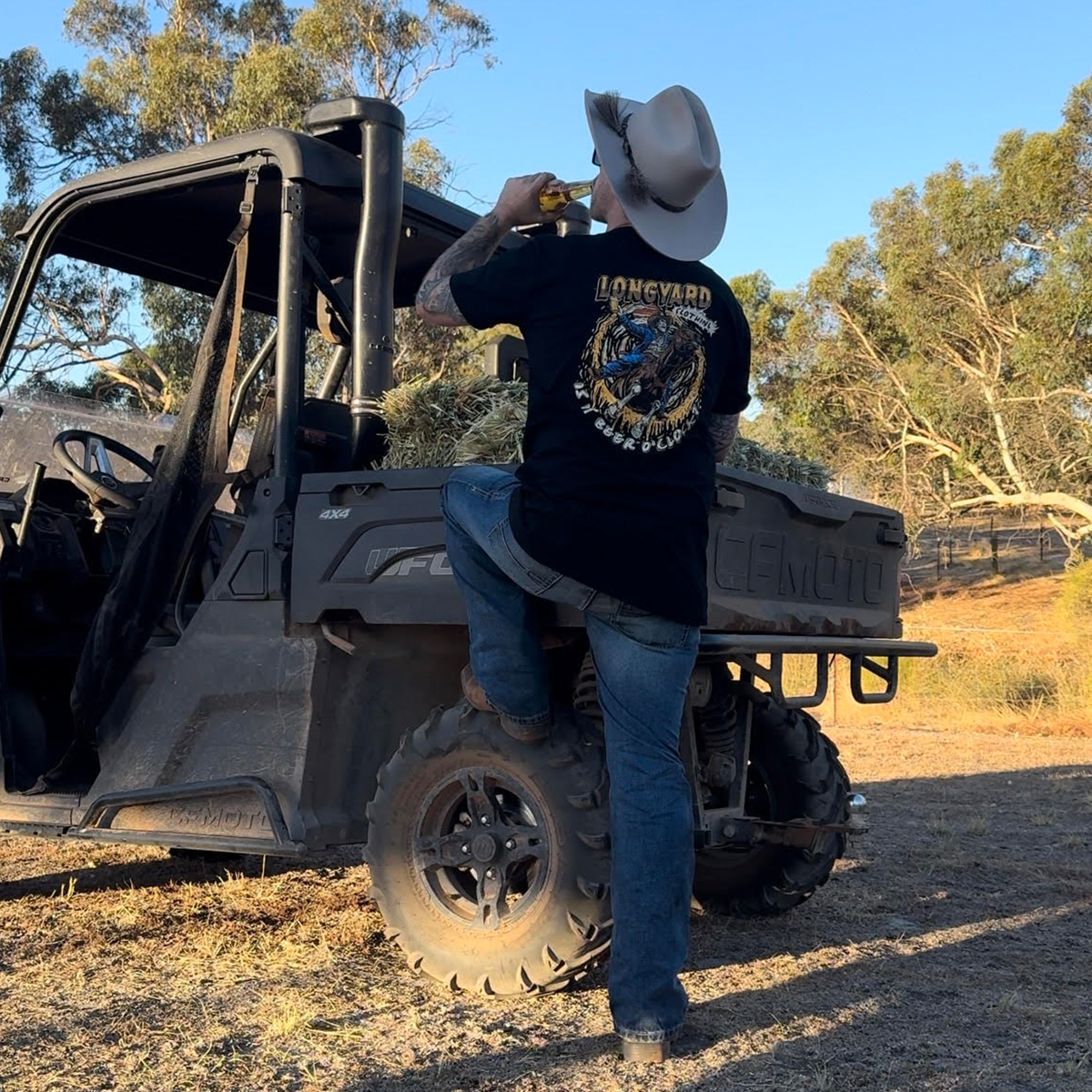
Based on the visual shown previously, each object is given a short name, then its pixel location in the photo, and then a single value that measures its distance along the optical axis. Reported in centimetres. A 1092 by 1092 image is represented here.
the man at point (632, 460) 338
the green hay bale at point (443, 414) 424
